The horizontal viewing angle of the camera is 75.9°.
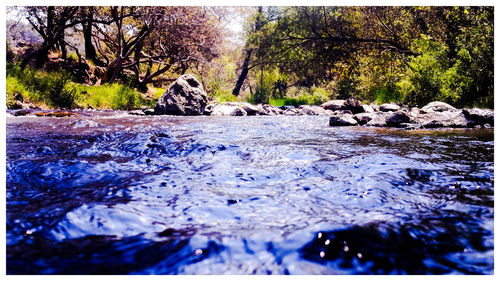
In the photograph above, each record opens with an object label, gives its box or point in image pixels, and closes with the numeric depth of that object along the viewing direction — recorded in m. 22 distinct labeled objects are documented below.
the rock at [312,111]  15.20
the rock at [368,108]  14.12
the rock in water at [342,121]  8.59
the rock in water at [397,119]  8.07
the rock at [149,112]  12.10
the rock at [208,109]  13.13
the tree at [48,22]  14.90
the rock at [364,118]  8.90
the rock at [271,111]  14.44
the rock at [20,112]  9.26
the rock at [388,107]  13.27
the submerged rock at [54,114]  9.38
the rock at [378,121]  8.21
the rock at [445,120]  7.30
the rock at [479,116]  7.26
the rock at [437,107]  9.60
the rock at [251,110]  14.04
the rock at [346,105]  15.25
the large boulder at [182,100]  12.36
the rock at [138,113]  11.56
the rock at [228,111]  13.30
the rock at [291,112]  14.73
